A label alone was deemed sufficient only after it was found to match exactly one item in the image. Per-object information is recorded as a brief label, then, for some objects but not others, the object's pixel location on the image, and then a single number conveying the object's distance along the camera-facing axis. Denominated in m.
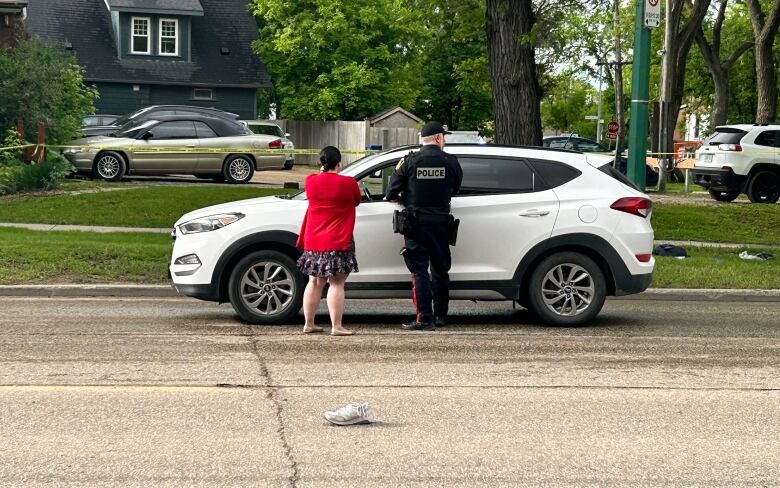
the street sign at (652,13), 17.42
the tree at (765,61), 39.41
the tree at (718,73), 49.44
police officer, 11.38
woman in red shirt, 10.98
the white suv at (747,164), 28.59
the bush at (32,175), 23.33
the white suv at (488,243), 11.69
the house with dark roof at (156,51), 52.19
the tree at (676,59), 38.44
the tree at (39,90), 27.09
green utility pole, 18.02
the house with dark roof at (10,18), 34.92
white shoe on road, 7.53
